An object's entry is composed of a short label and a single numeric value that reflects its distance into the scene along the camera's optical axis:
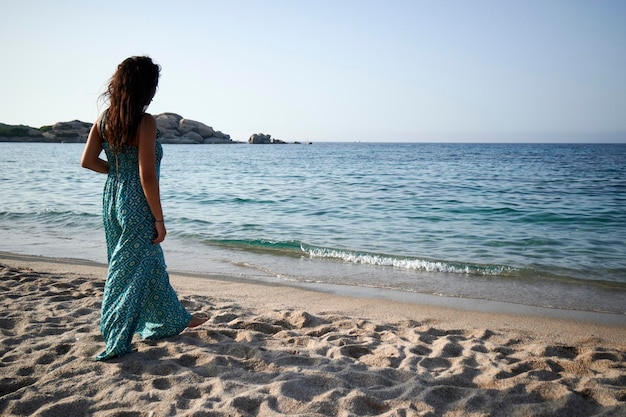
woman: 3.15
